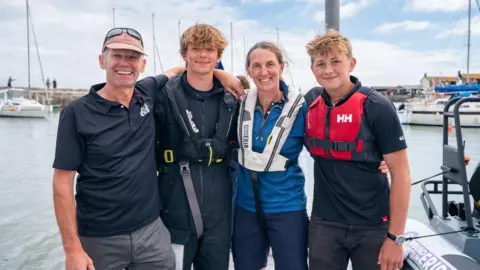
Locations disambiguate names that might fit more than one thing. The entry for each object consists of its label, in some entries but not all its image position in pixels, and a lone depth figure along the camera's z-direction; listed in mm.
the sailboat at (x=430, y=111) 30188
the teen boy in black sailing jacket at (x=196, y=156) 2705
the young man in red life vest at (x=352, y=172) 2385
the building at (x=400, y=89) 83919
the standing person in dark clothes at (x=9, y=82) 49881
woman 2719
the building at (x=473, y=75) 59269
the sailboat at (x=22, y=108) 38656
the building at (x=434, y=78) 60500
